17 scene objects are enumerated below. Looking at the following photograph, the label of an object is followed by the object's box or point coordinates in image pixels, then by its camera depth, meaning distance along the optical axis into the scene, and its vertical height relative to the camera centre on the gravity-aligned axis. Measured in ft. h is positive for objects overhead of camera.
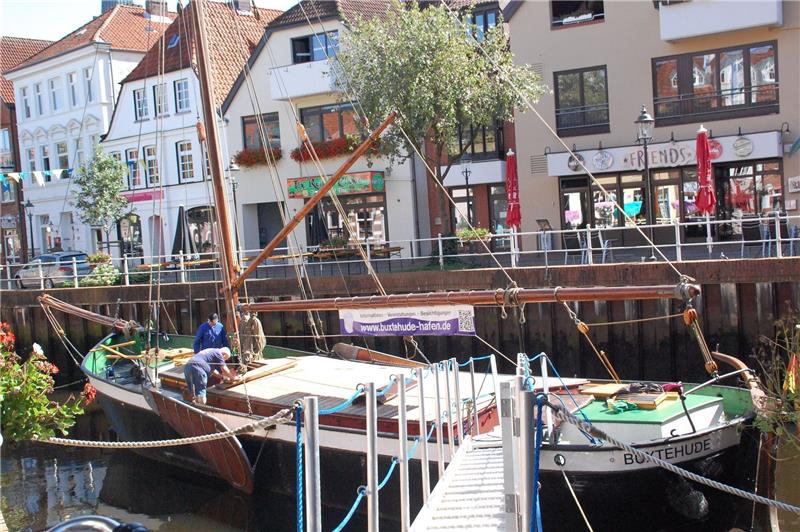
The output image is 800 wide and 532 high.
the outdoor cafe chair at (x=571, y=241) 86.64 -4.19
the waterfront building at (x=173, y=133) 123.75 +14.01
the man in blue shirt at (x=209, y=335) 52.80 -6.60
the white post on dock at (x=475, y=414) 37.23 -8.86
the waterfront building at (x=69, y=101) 145.38 +22.77
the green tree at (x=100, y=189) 124.98 +6.07
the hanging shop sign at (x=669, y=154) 81.82 +3.64
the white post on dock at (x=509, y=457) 22.21 -6.38
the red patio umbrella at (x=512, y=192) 77.00 +0.94
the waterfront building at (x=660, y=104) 82.17 +8.56
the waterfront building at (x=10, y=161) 159.33 +14.32
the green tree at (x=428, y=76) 78.74 +12.10
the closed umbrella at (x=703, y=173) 66.39 +1.24
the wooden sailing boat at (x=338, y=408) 36.29 -9.79
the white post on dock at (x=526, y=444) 19.66 -5.38
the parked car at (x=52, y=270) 96.68 -4.27
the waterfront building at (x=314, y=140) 105.29 +9.36
